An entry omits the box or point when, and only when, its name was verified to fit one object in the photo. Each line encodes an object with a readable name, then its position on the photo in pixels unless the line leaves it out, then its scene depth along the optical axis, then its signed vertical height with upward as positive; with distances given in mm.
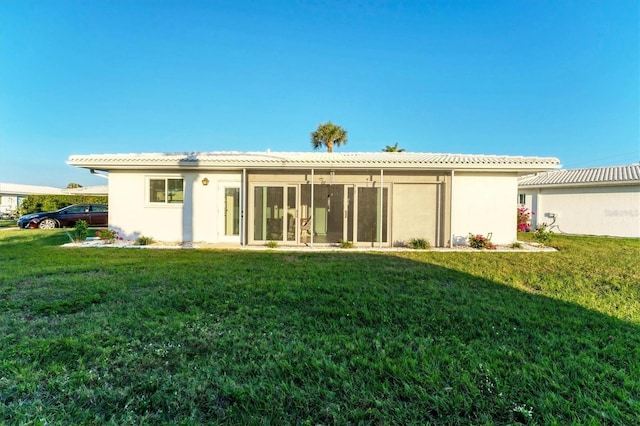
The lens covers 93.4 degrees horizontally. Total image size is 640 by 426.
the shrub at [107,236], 10422 -911
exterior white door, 10742 -70
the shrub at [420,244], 10000 -1032
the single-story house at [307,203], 10484 +303
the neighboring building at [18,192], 27958 +1699
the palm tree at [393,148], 26297 +5651
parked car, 15461 -418
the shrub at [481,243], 10023 -975
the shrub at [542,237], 10781 -816
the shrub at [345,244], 9953 -1056
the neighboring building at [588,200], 14383 +773
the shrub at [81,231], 10398 -749
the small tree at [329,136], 25906 +6626
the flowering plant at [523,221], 14188 -325
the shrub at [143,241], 10164 -1049
